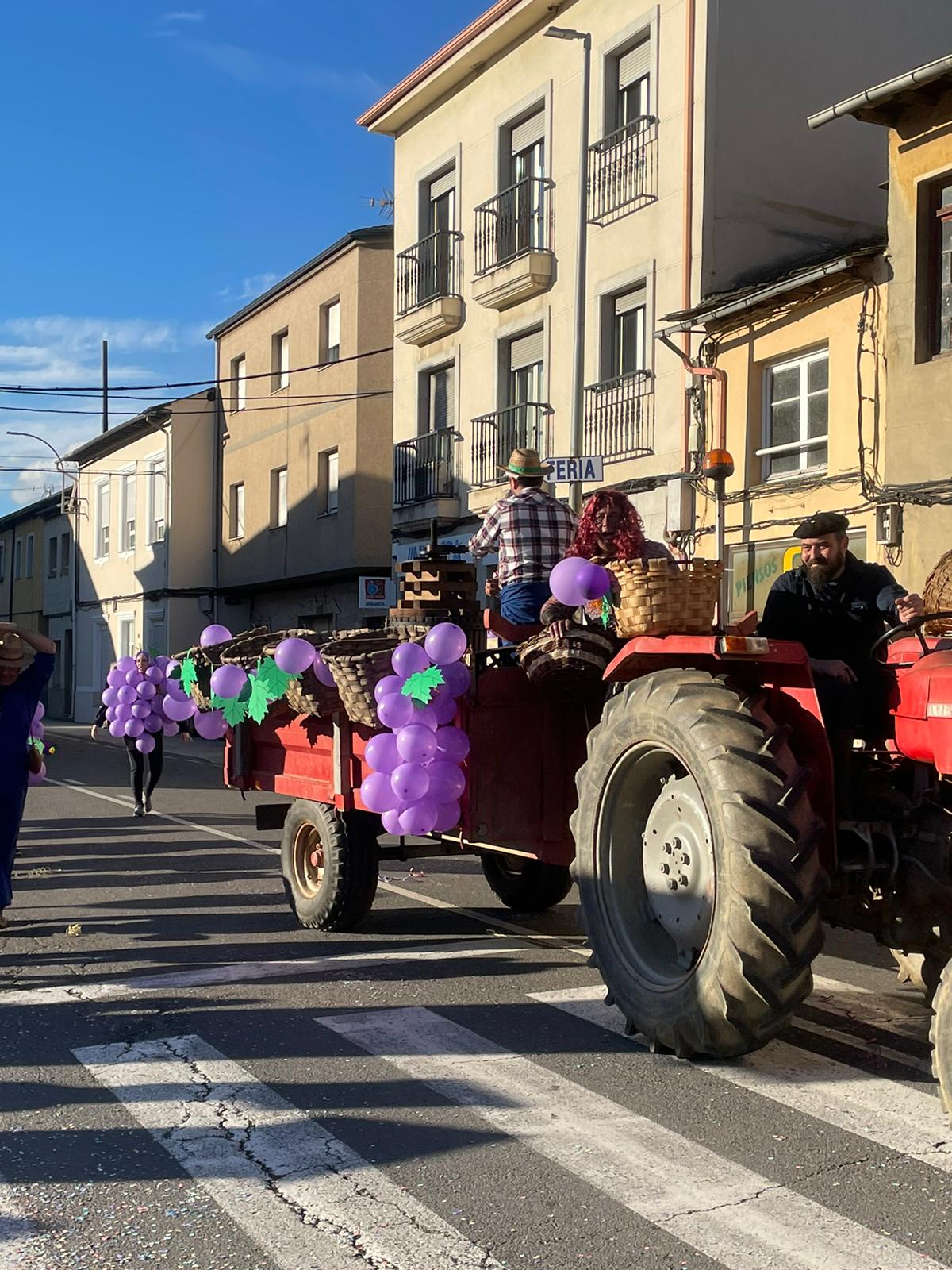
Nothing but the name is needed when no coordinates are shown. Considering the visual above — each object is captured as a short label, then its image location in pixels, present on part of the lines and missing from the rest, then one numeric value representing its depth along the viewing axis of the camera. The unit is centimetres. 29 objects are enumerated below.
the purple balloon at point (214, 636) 835
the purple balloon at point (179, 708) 864
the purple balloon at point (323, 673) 694
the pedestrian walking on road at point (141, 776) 1446
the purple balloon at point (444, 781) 630
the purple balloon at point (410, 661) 634
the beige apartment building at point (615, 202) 1756
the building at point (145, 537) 3491
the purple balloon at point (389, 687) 638
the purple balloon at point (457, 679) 628
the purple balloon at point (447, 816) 635
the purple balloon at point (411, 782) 629
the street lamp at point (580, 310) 1814
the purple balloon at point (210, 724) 844
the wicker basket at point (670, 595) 494
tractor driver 548
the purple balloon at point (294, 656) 695
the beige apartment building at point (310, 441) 2719
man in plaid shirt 685
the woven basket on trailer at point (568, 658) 567
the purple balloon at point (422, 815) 631
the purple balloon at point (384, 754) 641
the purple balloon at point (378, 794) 642
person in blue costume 718
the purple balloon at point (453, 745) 630
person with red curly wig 611
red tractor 439
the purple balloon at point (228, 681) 756
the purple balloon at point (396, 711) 629
